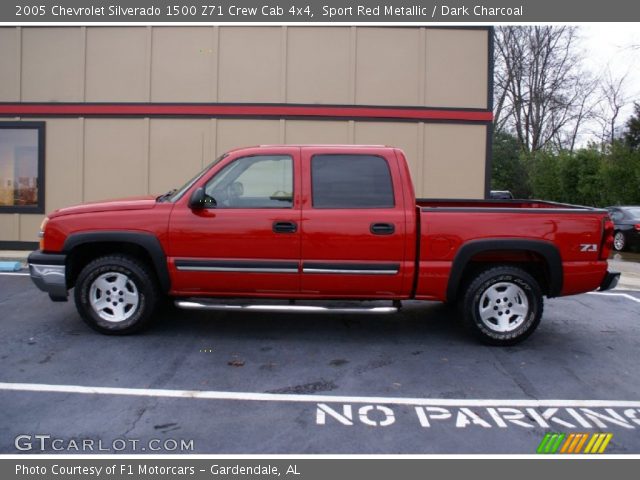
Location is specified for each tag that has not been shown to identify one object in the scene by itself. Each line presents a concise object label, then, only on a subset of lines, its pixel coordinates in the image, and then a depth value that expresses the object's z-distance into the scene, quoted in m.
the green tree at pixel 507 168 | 34.12
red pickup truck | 5.23
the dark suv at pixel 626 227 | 15.89
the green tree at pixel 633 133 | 25.31
